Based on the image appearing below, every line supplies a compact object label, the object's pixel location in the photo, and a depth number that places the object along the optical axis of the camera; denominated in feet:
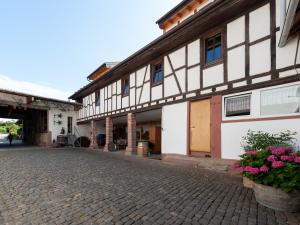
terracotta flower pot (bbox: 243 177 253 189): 15.80
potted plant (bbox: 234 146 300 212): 11.19
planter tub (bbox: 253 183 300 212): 11.21
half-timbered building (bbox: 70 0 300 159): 17.28
